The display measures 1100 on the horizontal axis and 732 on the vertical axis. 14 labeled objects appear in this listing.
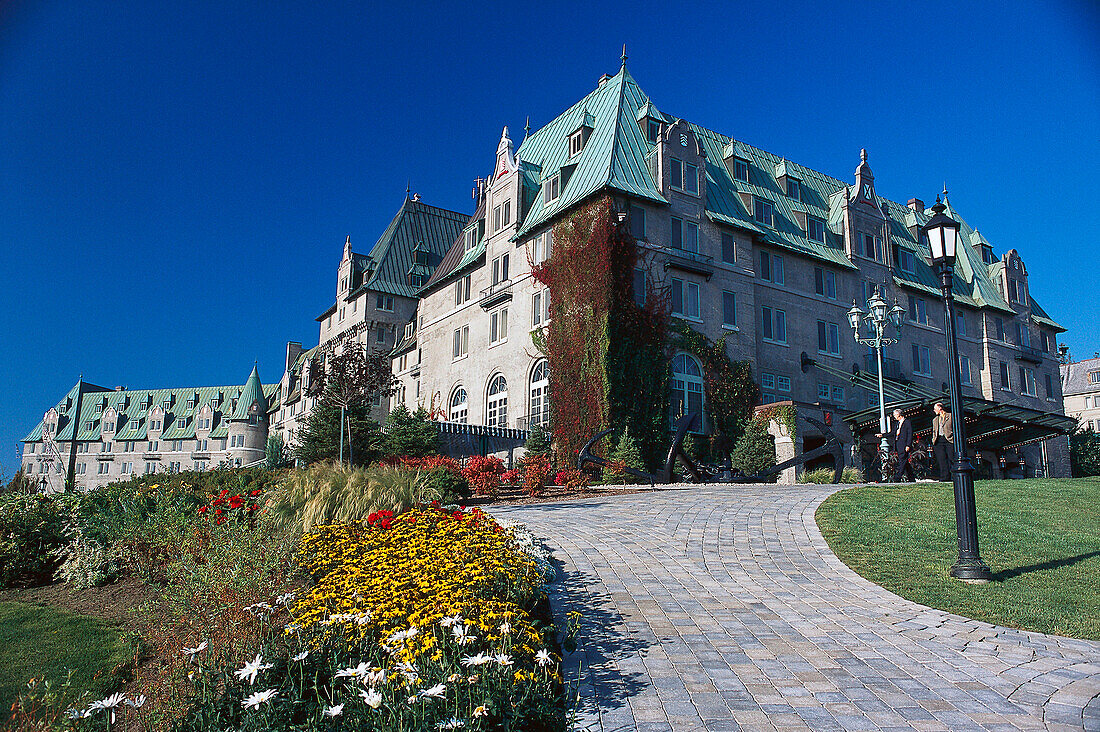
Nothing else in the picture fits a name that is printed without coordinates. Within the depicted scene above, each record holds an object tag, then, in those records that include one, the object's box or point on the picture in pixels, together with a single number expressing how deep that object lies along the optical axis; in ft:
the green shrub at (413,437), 93.56
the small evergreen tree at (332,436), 90.61
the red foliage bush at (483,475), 64.44
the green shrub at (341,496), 35.63
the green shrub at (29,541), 36.52
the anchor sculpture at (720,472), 71.69
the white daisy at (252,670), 15.53
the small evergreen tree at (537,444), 104.47
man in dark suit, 71.56
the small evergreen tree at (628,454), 93.07
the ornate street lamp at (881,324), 80.07
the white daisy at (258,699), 14.26
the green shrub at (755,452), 104.22
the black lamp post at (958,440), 33.22
